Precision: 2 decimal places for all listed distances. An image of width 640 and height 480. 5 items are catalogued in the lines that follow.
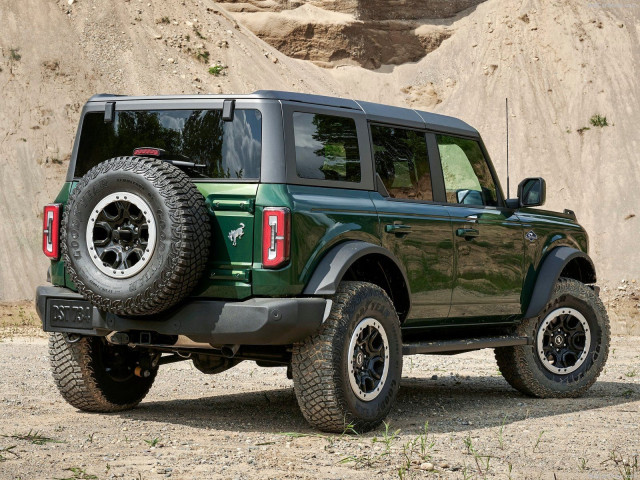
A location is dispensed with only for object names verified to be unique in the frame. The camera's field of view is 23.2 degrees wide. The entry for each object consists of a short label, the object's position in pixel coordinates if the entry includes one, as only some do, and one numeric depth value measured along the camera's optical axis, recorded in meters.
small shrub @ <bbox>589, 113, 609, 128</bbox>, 61.40
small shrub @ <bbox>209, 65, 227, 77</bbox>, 58.57
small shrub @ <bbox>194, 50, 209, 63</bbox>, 59.23
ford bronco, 9.68
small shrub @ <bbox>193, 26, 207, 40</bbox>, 60.55
